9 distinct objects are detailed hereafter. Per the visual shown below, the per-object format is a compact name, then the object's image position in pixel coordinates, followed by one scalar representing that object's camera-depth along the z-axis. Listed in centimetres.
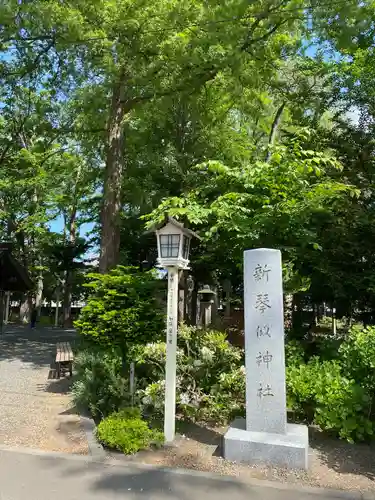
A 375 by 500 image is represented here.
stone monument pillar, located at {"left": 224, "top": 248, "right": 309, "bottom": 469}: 508
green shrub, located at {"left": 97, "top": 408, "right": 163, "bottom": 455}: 530
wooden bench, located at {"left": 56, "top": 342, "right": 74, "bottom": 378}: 945
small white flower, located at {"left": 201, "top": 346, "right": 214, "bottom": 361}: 674
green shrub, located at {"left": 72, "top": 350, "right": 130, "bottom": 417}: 659
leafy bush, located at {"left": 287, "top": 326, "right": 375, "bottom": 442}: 550
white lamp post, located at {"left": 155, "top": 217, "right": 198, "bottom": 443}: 569
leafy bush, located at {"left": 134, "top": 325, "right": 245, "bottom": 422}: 646
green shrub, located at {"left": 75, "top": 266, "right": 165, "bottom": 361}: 755
